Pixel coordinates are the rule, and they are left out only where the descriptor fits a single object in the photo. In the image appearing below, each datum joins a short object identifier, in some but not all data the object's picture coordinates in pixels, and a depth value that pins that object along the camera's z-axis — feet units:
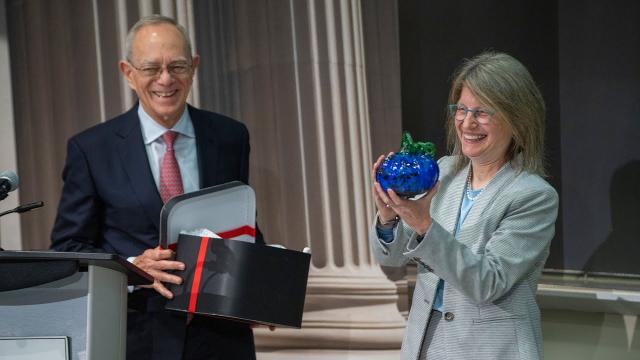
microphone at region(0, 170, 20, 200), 18.23
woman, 18.19
